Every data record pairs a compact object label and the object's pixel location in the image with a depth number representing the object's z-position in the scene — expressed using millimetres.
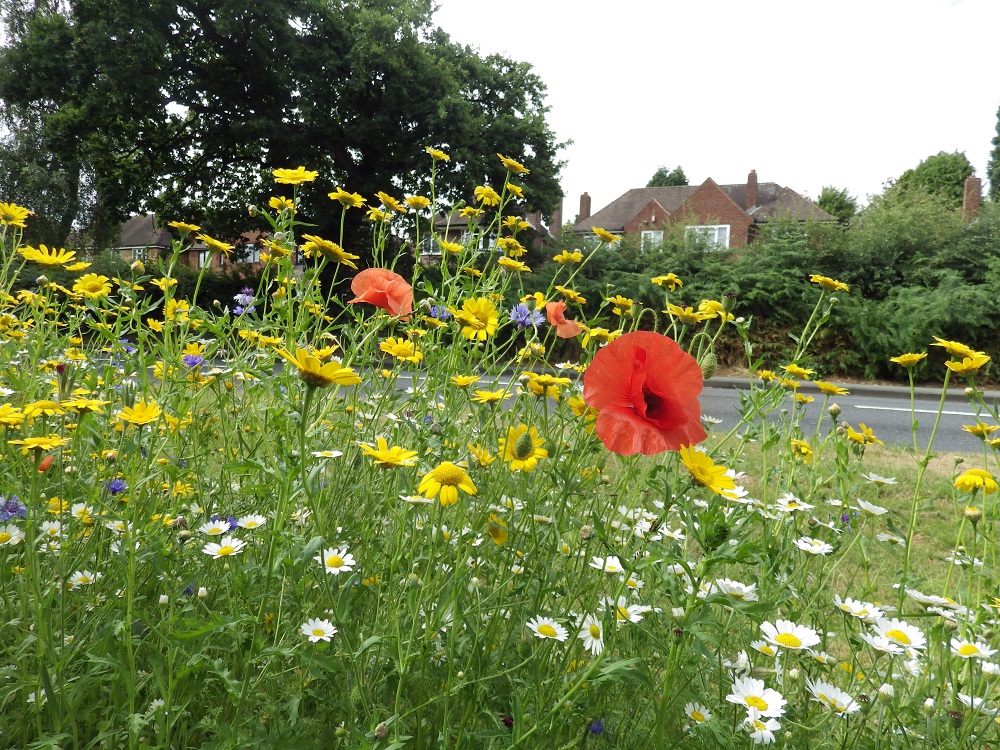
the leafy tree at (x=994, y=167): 32219
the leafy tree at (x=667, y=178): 50312
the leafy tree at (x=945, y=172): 32606
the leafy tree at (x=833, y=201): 27391
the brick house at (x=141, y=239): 23684
